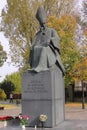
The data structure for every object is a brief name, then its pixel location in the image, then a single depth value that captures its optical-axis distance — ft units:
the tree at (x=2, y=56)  105.65
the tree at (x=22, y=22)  83.82
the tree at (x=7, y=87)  167.90
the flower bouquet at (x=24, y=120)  32.69
